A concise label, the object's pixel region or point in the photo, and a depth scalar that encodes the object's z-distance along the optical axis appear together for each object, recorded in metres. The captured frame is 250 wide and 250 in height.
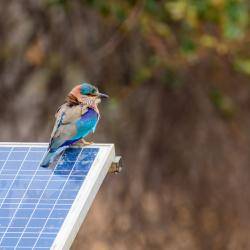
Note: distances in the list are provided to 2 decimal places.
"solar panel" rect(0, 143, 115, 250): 11.43
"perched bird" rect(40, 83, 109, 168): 12.91
